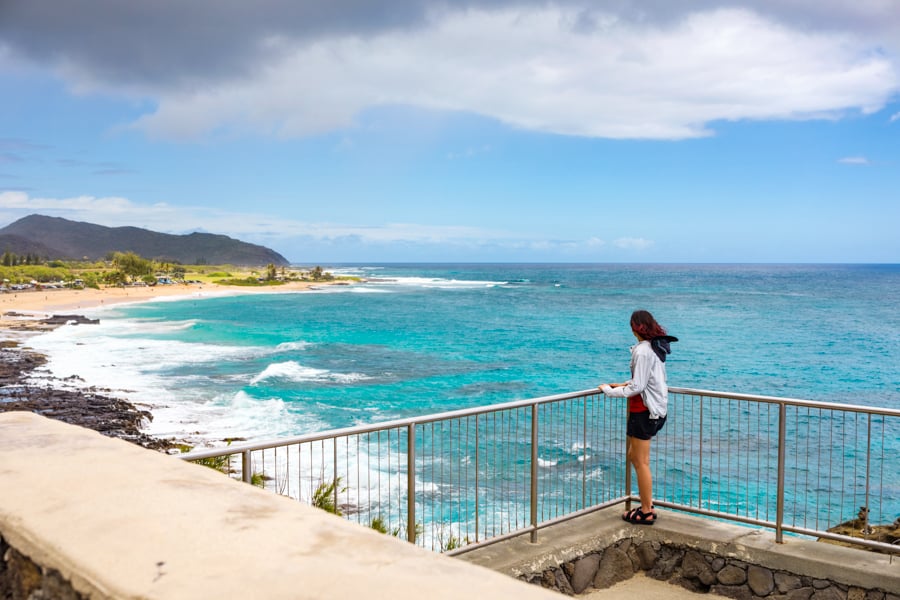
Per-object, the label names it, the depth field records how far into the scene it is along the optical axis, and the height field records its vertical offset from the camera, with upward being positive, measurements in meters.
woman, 6.39 -1.13
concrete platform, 5.65 -2.35
